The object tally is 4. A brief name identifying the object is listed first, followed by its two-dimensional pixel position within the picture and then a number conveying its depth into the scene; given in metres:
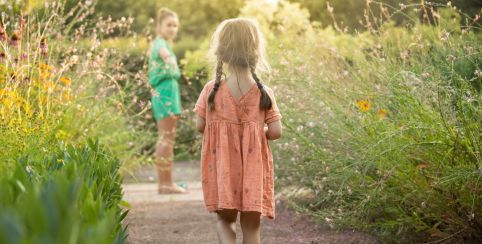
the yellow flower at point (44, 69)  5.69
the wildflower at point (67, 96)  5.85
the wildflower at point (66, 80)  5.81
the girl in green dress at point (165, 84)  8.23
